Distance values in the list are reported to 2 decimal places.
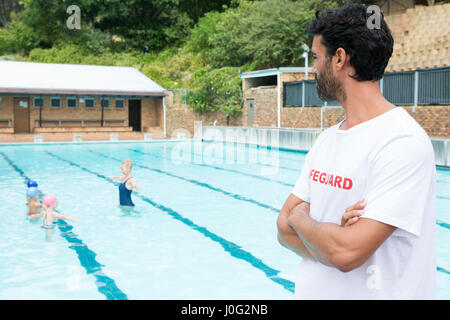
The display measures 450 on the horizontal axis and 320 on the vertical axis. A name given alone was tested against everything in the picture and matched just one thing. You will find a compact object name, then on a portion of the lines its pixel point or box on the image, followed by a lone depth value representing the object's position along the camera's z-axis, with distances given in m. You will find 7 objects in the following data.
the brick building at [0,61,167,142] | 27.73
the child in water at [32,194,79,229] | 7.21
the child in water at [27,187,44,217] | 7.95
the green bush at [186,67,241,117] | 30.00
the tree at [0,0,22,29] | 55.97
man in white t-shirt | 1.35
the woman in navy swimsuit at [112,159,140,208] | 8.32
